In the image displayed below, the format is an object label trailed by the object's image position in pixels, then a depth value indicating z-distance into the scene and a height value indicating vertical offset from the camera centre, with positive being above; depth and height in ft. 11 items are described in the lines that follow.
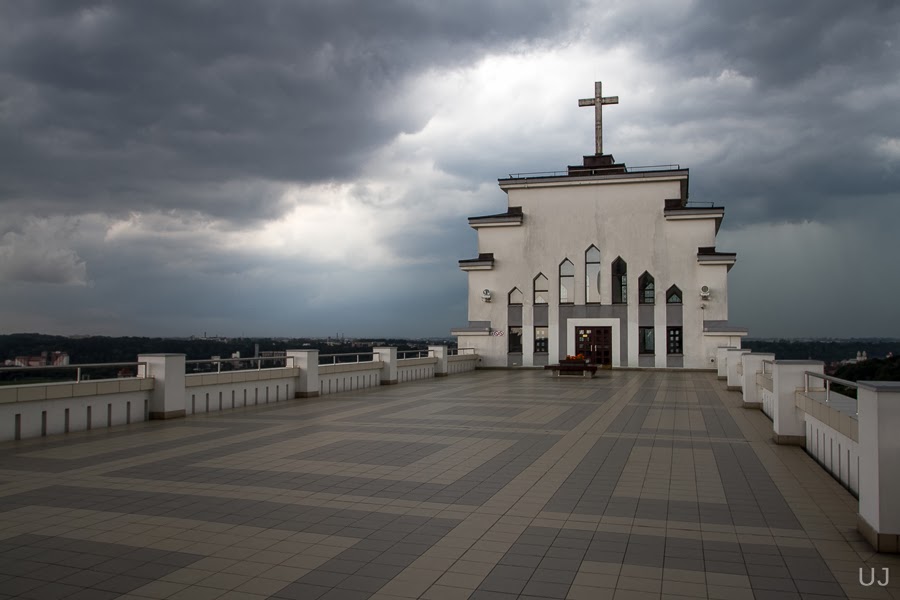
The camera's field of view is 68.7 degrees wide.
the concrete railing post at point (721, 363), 95.50 -5.25
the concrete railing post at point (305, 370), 63.16 -4.05
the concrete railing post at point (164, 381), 46.39 -3.80
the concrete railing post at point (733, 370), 75.00 -4.93
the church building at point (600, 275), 121.29 +10.17
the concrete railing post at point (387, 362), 81.20 -4.22
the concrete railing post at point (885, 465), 18.75 -3.94
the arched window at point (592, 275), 127.65 +10.29
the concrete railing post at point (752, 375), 55.67 -4.11
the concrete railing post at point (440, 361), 101.35 -5.16
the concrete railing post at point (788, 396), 37.01 -3.94
